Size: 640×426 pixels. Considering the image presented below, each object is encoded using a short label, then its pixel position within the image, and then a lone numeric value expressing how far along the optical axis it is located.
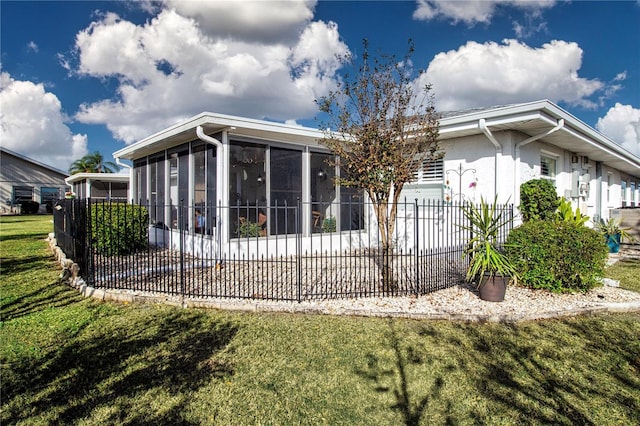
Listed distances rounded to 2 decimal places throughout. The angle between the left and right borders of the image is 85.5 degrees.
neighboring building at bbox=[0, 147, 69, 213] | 29.17
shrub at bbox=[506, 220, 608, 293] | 5.70
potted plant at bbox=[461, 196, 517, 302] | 5.32
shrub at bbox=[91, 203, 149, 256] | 8.48
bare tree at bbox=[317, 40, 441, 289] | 5.70
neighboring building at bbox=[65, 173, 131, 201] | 23.22
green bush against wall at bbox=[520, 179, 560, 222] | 8.15
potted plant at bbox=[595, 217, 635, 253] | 10.34
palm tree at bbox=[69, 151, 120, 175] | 42.94
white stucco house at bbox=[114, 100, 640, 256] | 7.98
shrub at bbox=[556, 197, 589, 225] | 7.23
